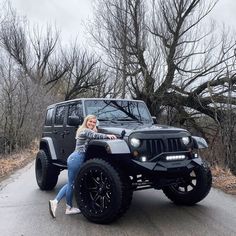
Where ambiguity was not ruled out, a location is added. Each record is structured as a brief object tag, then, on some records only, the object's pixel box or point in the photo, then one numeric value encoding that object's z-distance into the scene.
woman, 7.21
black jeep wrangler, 6.58
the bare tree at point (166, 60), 21.02
